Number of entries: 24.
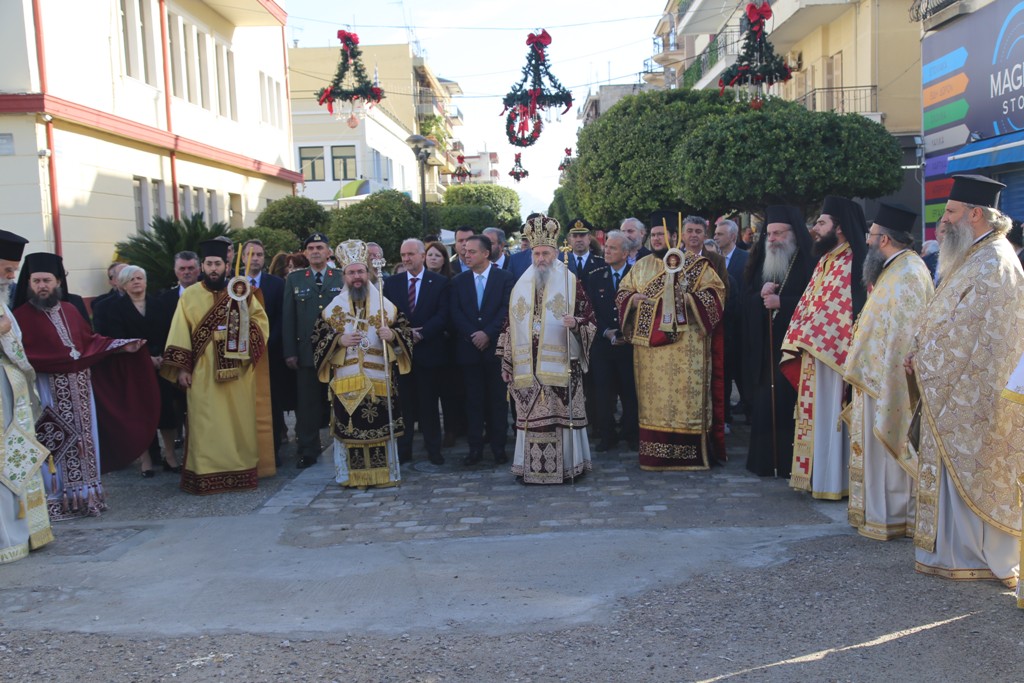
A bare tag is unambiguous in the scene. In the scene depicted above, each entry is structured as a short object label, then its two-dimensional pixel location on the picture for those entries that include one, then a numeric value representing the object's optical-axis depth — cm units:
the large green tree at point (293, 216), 2119
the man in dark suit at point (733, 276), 1005
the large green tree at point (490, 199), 5850
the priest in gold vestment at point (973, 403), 520
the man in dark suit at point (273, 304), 955
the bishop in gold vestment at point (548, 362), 827
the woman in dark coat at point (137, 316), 905
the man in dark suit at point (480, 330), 915
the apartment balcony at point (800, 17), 2567
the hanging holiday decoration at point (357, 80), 1850
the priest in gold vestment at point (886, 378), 602
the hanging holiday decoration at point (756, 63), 1752
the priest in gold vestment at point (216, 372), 838
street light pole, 2157
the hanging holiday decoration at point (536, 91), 1277
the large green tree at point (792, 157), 2067
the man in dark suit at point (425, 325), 928
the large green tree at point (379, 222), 2030
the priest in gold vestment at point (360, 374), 835
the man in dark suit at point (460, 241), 1145
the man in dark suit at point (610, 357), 967
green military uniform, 936
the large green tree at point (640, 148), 2648
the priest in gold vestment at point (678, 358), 862
